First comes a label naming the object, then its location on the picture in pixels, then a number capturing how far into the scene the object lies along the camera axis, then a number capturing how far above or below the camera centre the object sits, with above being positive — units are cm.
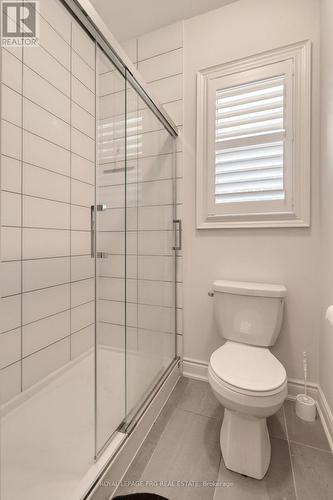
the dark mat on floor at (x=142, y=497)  95 -95
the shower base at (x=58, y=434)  94 -89
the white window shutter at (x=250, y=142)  156 +70
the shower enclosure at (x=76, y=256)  105 -4
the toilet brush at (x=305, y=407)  137 -87
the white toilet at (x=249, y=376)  101 -55
